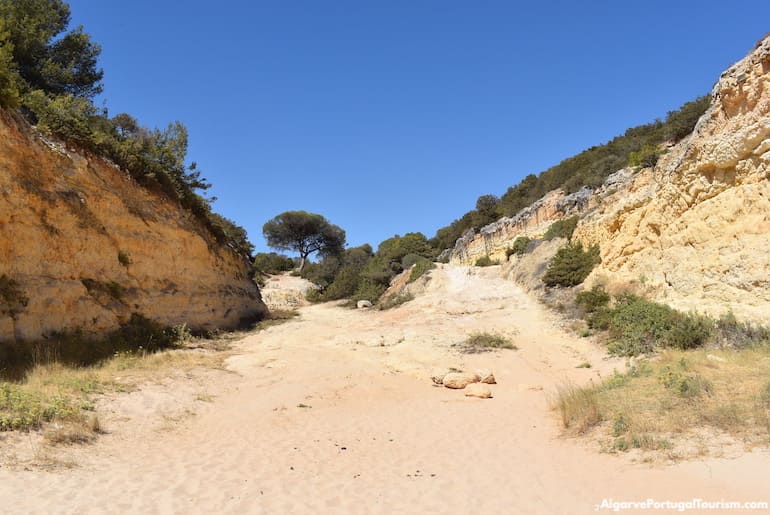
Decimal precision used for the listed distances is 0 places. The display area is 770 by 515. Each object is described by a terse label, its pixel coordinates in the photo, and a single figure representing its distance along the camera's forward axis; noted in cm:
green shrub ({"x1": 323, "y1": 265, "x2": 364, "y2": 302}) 3216
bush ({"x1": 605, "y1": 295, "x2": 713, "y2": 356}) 958
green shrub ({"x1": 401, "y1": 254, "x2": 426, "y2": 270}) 3742
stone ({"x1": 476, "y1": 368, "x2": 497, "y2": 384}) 988
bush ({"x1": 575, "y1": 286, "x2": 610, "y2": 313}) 1402
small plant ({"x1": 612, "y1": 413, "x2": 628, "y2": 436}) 537
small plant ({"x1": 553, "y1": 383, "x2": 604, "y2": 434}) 600
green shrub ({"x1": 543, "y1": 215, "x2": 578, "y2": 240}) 2099
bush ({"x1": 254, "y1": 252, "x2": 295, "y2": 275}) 4623
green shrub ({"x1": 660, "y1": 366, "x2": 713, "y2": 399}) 612
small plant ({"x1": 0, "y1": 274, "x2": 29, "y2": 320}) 873
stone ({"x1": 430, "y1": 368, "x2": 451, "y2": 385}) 995
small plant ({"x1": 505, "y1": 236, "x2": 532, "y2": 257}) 2530
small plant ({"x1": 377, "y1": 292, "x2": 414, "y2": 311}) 2333
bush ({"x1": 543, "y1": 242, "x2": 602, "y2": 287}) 1695
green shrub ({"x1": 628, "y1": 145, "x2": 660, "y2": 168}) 1889
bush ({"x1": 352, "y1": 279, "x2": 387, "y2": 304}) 2862
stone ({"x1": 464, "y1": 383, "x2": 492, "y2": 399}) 887
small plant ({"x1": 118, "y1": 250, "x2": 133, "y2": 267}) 1257
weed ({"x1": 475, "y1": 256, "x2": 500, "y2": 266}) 2869
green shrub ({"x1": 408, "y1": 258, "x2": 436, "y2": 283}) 2750
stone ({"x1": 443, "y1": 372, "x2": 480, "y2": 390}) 965
